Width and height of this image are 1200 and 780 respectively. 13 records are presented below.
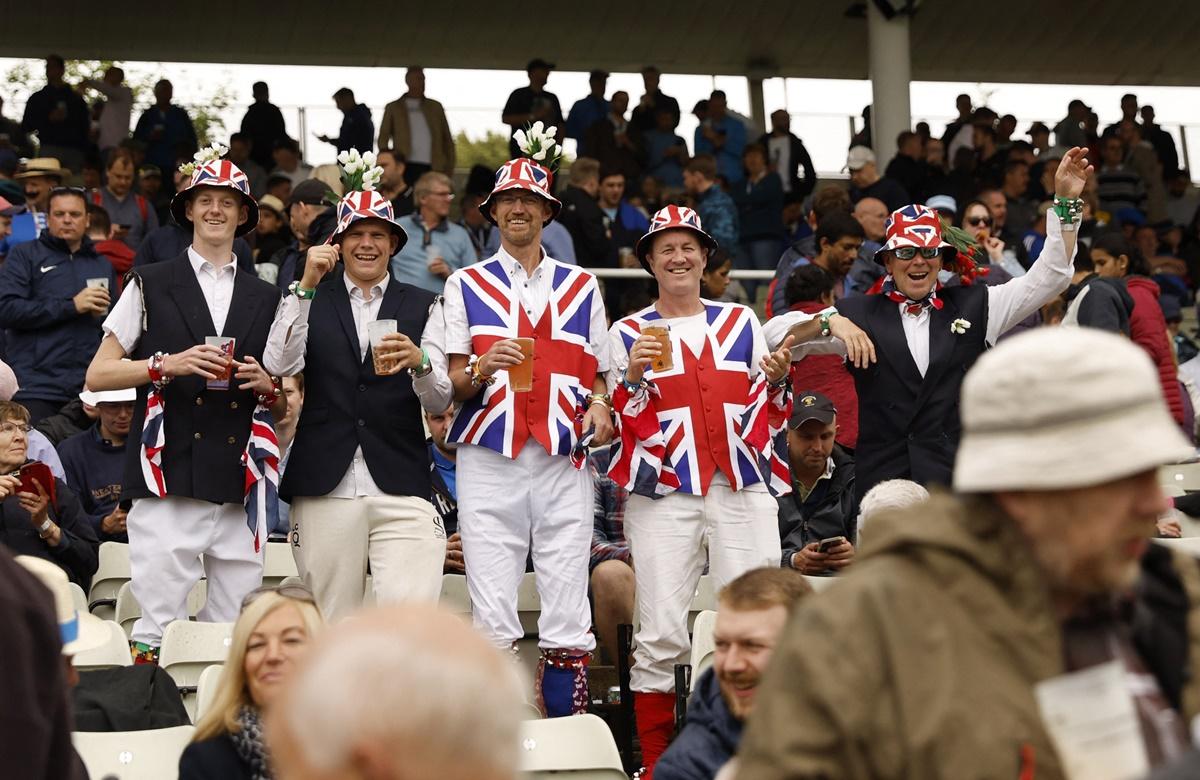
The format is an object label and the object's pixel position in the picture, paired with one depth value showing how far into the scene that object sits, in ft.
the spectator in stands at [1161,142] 58.65
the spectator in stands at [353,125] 50.67
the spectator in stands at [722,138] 51.08
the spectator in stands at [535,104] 50.11
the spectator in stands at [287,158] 48.37
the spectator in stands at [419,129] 48.70
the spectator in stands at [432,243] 35.45
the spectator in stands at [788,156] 51.80
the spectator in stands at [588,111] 51.70
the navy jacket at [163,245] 29.45
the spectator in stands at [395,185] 38.93
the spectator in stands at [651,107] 52.47
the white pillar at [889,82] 53.47
